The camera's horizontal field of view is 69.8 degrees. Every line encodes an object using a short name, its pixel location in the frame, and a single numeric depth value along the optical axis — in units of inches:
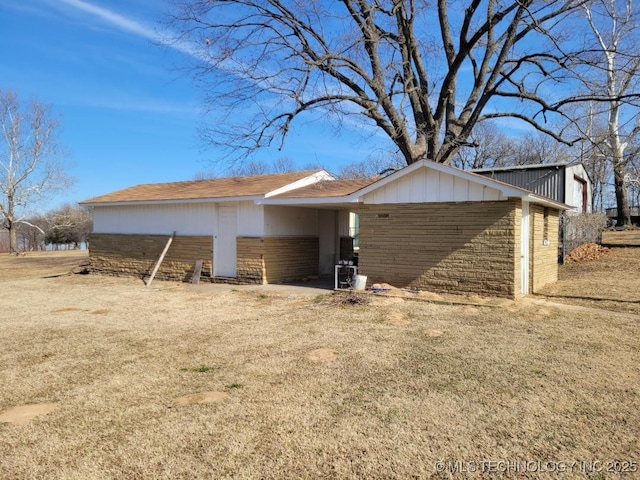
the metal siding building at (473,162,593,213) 792.9
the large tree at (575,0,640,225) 550.6
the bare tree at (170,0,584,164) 629.9
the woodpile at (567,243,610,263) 677.5
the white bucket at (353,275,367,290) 448.1
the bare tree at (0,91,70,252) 1279.5
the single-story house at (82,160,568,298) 398.0
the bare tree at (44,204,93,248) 1590.1
